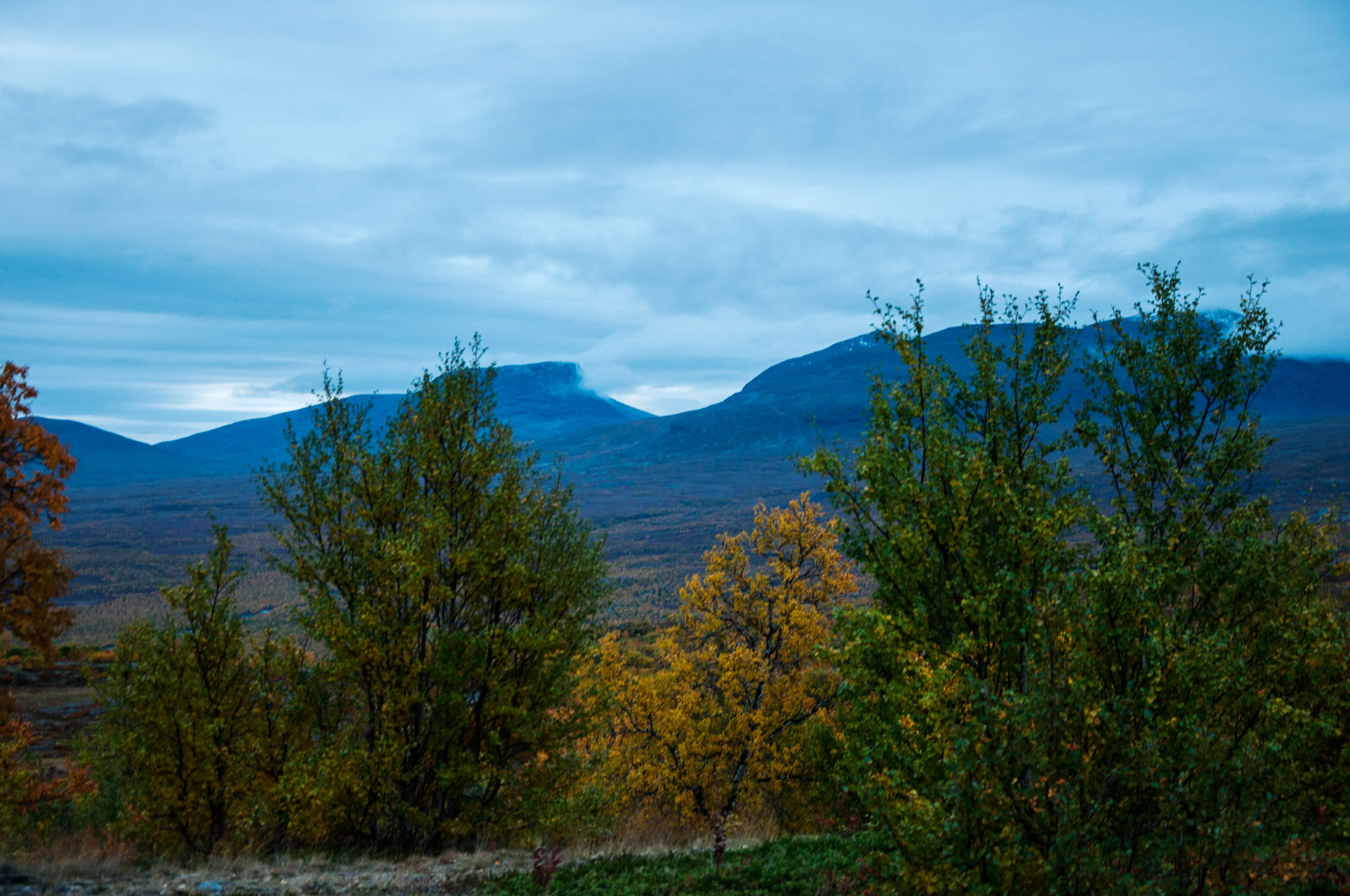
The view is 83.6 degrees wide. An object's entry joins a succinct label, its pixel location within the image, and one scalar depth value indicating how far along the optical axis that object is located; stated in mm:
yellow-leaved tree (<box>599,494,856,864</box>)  23156
